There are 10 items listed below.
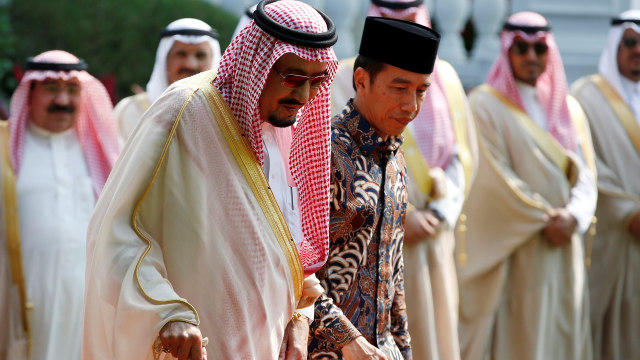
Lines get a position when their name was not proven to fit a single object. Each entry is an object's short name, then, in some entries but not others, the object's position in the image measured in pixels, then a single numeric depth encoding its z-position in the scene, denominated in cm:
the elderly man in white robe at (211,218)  709
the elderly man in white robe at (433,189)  1283
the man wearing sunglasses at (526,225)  1566
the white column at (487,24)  2717
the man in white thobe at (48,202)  1366
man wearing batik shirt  879
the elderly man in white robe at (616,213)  1720
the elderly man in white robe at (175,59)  1580
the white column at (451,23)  2645
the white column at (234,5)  2534
